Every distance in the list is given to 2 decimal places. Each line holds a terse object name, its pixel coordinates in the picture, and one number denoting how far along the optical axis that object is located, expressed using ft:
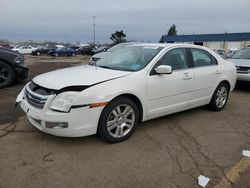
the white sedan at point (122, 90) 8.48
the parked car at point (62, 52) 89.87
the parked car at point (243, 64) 19.47
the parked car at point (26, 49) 97.83
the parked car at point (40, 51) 93.21
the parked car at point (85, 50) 104.30
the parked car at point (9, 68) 19.13
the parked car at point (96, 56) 25.28
